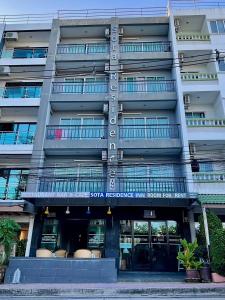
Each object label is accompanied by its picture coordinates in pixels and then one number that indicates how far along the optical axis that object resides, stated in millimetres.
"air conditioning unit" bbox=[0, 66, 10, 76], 18906
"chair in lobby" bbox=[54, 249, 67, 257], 14172
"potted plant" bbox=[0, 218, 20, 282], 12188
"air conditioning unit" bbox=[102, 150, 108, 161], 15859
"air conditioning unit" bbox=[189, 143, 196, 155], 16294
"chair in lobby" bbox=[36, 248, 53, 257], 13367
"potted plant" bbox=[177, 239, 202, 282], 11695
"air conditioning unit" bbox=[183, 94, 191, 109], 17641
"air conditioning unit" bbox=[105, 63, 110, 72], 18656
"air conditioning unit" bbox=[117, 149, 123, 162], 15986
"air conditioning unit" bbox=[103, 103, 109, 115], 17344
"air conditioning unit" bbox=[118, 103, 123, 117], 17525
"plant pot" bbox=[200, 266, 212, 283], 11445
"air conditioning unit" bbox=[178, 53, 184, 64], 18920
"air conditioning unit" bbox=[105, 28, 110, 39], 19984
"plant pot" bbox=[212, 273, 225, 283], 11202
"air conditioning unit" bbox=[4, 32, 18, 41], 20000
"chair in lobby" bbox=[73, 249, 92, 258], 13445
